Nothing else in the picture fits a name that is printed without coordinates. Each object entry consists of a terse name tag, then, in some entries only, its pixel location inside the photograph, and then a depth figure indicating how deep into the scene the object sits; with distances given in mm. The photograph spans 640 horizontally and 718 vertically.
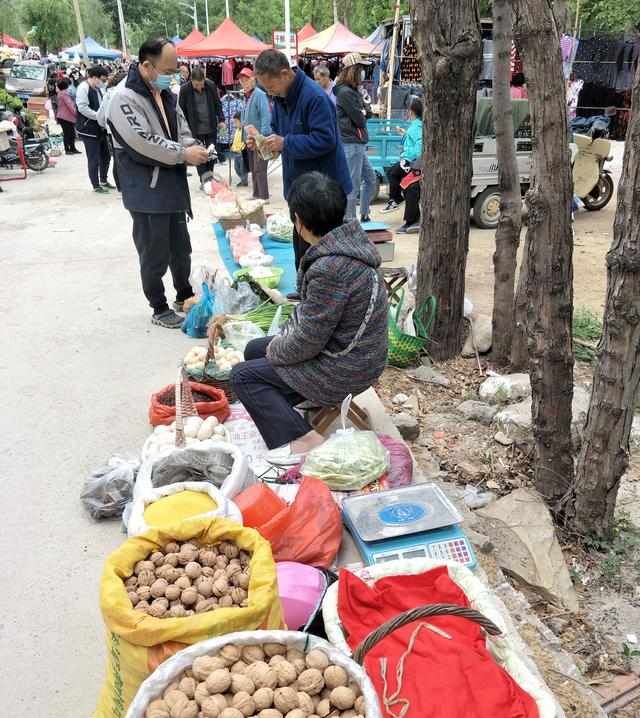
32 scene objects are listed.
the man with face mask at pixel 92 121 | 10133
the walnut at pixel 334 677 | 1520
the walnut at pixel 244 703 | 1421
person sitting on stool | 2816
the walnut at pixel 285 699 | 1438
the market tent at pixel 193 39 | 25547
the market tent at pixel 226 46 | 20344
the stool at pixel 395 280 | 4930
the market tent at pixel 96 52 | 34631
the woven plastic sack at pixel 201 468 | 2613
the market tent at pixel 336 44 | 20438
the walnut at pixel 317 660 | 1547
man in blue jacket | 4363
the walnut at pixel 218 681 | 1476
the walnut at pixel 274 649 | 1587
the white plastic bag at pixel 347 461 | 2824
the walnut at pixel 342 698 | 1464
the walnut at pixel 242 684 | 1472
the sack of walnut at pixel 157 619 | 1639
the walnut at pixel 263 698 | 1438
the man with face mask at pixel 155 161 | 4340
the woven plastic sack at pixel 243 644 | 1472
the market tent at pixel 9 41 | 36319
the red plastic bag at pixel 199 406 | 3520
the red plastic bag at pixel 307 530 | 2434
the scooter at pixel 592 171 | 9031
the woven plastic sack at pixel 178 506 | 2238
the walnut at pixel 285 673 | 1505
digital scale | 2492
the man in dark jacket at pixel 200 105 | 9875
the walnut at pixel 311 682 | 1497
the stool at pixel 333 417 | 3199
